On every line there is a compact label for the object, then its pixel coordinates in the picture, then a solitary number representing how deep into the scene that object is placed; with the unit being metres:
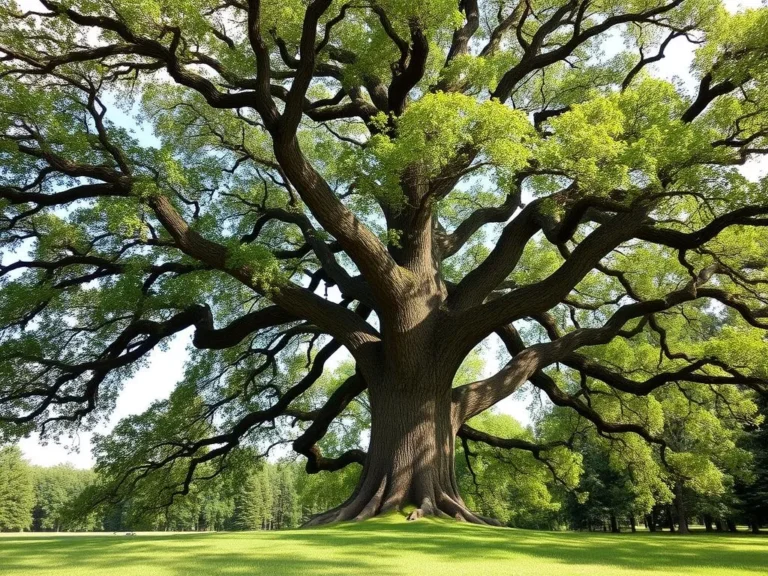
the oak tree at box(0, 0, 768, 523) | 7.46
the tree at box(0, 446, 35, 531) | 54.84
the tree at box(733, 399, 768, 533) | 22.58
